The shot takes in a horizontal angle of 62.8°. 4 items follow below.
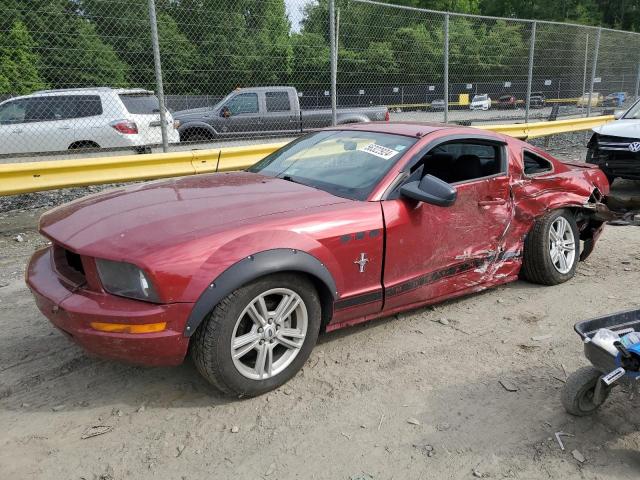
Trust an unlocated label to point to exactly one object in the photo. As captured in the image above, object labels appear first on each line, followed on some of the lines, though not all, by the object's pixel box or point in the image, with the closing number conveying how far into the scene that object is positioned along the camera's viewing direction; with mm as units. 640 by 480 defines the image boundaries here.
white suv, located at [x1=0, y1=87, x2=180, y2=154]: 9156
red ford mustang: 2590
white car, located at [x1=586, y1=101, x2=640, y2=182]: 7695
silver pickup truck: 10961
